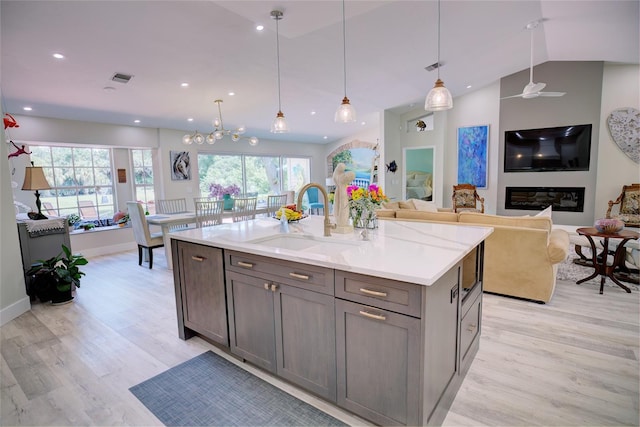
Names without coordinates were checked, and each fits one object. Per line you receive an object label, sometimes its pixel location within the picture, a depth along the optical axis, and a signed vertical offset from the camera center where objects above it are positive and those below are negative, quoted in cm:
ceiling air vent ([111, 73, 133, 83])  361 +126
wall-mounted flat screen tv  644 +56
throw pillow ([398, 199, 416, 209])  458 -39
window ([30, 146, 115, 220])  536 +12
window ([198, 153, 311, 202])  755 +28
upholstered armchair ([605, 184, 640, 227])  572 -59
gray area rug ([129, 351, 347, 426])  177 -132
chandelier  487 +76
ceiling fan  428 +122
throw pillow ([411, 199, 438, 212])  470 -41
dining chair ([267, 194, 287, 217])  655 -44
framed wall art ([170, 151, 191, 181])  664 +40
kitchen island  145 -71
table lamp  353 +10
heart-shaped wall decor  585 +82
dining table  463 -54
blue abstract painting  744 +54
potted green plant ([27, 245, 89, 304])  350 -102
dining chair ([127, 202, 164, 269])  453 -70
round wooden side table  348 -94
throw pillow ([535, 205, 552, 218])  386 -47
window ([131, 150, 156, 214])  637 +15
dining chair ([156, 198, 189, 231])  581 -43
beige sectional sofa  314 -80
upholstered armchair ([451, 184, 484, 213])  733 -49
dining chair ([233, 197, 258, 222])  580 -47
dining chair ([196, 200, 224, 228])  499 -47
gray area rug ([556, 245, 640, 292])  371 -129
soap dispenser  263 -35
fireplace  652 -50
